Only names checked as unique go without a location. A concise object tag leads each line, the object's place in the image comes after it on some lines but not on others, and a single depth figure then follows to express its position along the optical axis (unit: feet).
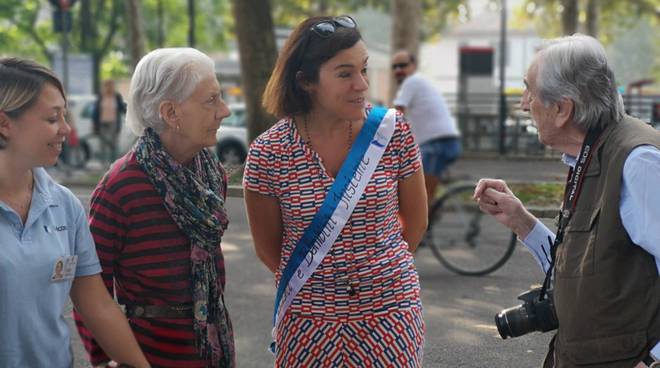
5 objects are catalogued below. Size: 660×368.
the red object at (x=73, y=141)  67.72
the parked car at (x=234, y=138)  72.90
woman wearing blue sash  11.07
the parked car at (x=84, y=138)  69.36
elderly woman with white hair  10.66
